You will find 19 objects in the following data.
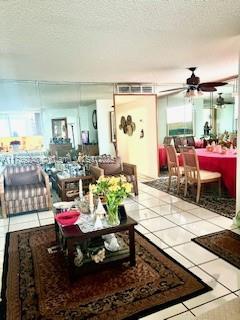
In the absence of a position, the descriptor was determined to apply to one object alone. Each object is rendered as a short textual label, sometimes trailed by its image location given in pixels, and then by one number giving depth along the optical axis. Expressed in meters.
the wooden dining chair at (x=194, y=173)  4.43
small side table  4.73
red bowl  2.48
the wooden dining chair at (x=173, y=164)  5.11
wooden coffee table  2.27
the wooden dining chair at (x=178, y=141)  7.66
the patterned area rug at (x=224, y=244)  2.63
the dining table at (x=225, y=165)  4.48
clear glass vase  2.43
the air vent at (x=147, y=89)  6.45
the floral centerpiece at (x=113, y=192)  2.38
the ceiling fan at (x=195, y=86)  4.75
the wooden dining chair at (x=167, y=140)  7.89
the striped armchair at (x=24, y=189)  4.23
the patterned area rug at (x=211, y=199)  4.03
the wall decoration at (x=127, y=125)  7.61
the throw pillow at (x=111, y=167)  5.17
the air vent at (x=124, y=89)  6.20
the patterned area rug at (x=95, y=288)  1.97
